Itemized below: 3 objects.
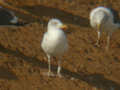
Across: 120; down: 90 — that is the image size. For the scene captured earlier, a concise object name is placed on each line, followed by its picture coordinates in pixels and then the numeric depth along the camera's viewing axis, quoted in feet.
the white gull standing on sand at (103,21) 51.55
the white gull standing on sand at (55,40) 37.65
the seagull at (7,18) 54.85
